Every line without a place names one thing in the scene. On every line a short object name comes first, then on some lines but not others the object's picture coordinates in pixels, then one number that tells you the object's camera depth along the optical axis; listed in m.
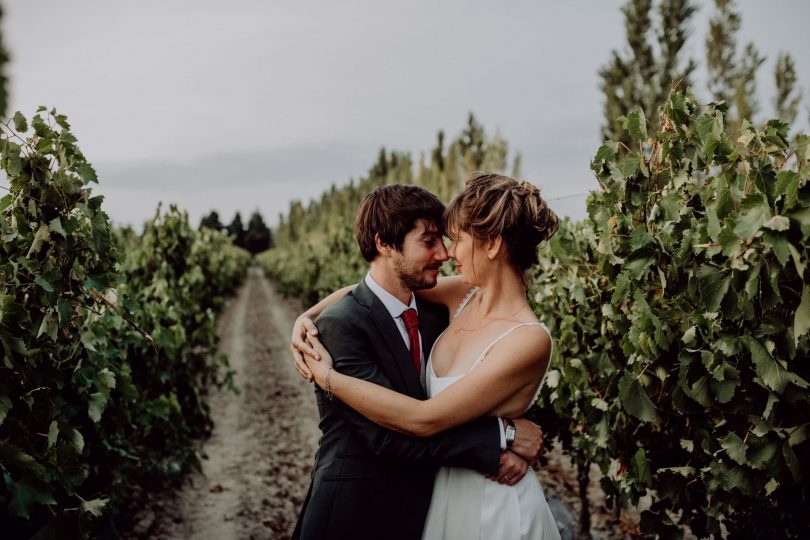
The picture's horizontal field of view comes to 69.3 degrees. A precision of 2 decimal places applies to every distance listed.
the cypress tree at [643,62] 28.06
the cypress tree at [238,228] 102.00
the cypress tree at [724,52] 28.38
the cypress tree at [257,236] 101.94
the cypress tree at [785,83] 25.94
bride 2.12
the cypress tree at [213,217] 81.96
